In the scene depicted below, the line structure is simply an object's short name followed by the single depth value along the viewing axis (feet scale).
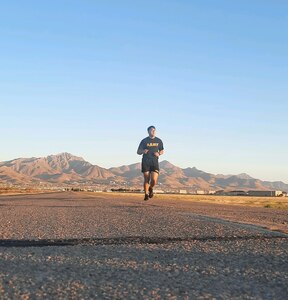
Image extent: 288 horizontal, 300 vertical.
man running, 48.69
